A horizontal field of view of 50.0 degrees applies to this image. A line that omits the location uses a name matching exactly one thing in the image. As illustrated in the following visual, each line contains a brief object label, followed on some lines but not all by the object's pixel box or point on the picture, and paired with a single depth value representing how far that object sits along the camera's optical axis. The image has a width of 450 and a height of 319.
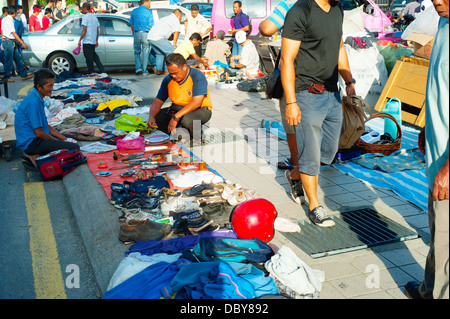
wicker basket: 6.55
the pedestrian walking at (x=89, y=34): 13.05
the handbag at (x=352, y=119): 5.05
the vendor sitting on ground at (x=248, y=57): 13.54
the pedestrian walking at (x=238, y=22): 14.37
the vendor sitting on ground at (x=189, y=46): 11.53
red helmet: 4.13
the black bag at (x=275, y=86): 4.77
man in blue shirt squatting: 6.35
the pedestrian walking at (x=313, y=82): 4.20
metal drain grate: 4.14
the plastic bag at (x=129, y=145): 7.05
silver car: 13.63
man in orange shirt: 7.00
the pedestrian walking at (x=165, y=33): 13.32
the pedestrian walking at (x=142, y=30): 13.52
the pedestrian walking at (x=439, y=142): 2.55
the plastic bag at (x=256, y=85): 11.14
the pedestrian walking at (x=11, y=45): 13.27
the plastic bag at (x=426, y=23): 7.98
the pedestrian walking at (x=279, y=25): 4.82
